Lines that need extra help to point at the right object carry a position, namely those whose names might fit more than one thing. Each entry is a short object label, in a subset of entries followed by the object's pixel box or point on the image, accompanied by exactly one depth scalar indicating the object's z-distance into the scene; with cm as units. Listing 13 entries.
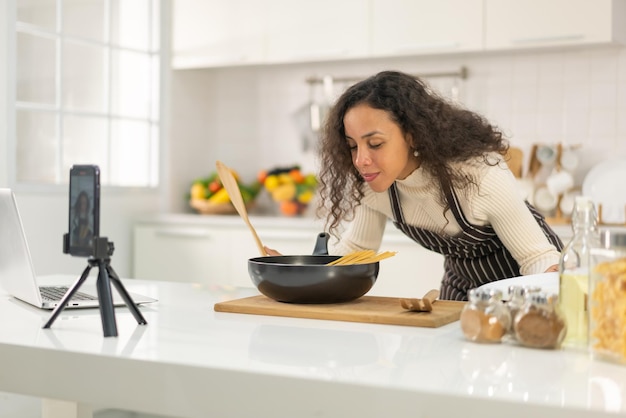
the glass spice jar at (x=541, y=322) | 121
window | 384
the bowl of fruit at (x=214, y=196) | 448
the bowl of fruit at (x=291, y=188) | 442
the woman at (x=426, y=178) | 202
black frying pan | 157
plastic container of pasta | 109
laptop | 154
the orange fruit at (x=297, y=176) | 446
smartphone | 132
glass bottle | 123
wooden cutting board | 146
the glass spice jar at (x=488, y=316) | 124
